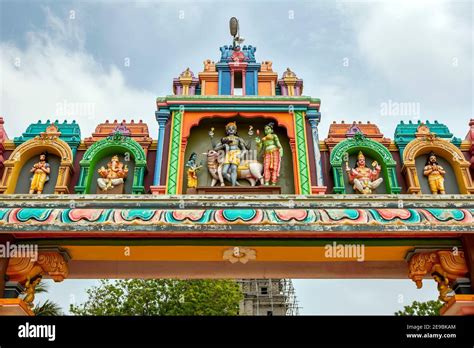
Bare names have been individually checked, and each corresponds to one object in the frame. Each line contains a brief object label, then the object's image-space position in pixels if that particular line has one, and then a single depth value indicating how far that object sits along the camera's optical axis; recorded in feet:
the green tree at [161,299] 66.08
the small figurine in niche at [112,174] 29.81
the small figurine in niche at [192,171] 30.09
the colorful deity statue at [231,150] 30.42
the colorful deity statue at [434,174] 29.60
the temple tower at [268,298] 128.77
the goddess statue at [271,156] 30.32
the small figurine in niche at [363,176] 29.53
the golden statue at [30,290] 25.53
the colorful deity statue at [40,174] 29.73
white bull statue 30.42
